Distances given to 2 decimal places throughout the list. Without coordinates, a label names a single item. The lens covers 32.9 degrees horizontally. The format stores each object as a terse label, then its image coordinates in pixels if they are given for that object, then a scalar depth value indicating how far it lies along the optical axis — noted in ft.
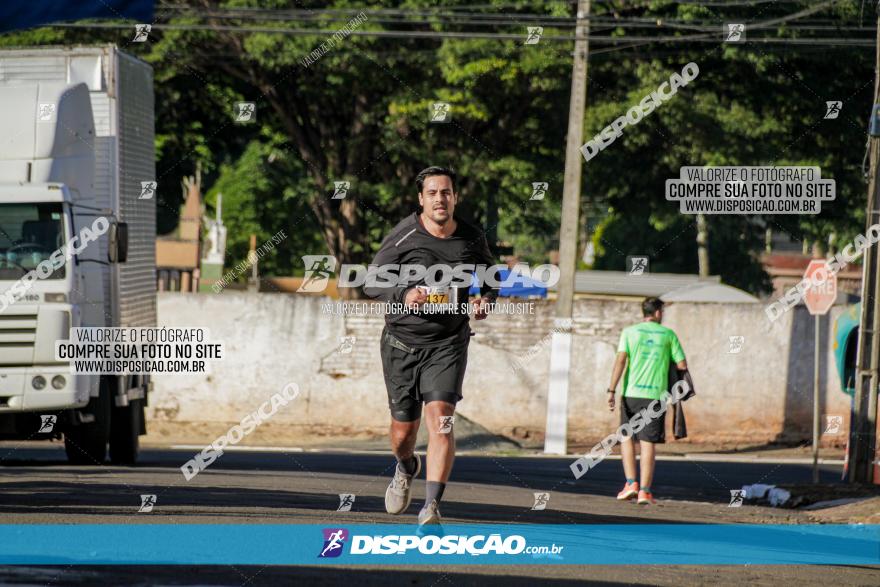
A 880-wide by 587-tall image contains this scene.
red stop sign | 65.51
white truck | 47.98
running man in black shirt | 28.55
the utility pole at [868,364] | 53.47
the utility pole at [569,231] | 79.00
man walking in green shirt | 45.32
